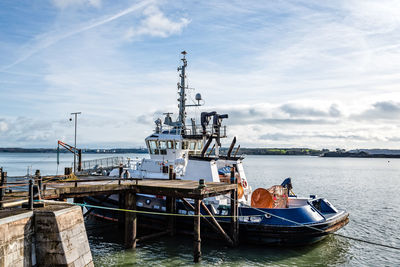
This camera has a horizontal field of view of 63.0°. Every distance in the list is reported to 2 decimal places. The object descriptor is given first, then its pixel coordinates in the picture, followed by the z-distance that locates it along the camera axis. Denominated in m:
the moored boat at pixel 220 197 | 16.39
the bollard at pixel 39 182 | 10.68
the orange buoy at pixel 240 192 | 19.50
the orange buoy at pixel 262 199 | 17.77
